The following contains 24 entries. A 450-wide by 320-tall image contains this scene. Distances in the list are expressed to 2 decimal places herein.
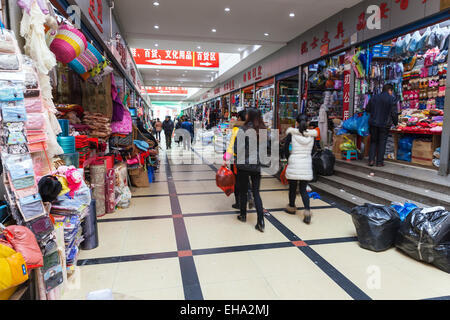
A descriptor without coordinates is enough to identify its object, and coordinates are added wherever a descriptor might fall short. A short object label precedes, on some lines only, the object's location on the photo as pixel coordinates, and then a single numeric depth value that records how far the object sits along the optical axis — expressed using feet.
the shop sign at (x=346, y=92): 20.57
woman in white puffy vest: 12.23
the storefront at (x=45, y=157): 5.99
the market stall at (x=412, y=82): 17.24
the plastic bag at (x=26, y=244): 5.36
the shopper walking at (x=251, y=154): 11.22
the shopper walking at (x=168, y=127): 40.55
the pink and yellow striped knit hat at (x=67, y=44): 8.41
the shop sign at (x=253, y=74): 36.63
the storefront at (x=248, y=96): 41.51
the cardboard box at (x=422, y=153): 16.42
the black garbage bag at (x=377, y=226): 9.50
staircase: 12.84
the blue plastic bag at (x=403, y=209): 10.57
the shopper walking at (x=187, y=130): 41.70
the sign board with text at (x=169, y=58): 37.55
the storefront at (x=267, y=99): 33.93
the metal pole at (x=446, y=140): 13.67
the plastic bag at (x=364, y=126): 18.02
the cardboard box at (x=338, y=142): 19.79
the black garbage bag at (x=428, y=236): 8.34
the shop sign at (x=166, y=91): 79.56
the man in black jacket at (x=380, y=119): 16.40
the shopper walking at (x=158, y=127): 45.26
